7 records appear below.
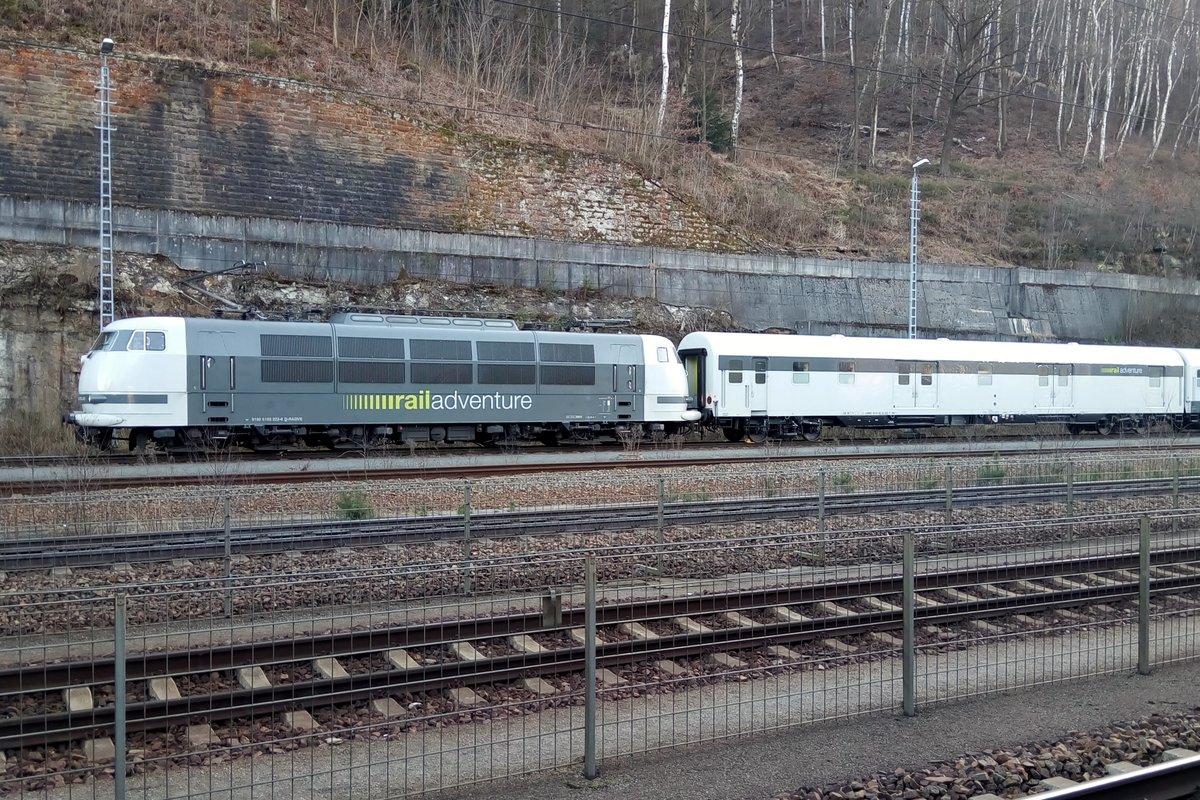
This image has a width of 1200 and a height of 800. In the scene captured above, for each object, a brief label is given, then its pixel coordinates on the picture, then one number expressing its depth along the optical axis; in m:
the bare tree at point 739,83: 54.16
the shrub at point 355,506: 16.08
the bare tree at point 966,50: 59.38
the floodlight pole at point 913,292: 33.94
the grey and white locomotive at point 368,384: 22.89
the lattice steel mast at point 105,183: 25.16
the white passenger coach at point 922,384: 30.20
